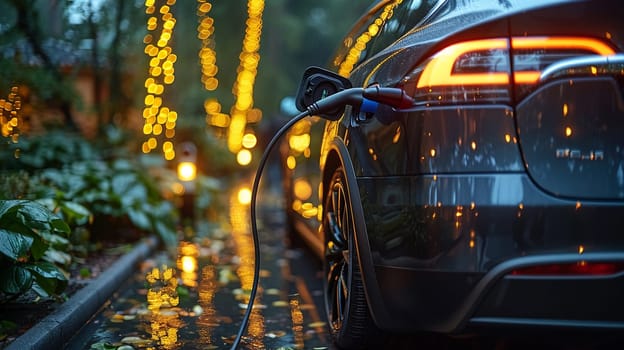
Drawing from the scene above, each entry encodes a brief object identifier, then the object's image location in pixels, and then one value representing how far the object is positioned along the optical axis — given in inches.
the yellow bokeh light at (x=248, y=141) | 1017.4
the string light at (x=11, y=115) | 204.8
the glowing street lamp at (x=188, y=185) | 423.2
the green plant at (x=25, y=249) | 155.0
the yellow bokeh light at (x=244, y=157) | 868.6
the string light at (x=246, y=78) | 668.7
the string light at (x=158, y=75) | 405.1
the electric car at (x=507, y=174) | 105.8
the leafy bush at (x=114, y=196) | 288.7
